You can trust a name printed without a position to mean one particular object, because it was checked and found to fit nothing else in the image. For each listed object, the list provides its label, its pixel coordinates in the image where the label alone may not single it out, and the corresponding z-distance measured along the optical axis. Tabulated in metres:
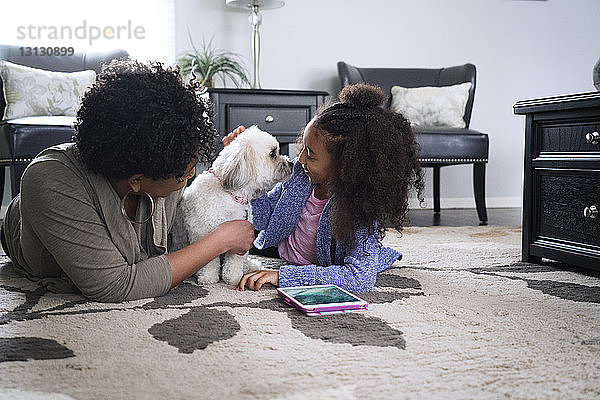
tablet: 1.49
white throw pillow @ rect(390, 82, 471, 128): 3.95
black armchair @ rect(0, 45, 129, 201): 3.10
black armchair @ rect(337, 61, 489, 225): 3.65
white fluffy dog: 1.78
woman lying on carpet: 1.44
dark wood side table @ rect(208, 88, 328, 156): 3.52
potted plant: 3.86
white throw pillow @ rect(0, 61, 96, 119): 3.48
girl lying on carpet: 1.73
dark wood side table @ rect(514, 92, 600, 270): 2.00
